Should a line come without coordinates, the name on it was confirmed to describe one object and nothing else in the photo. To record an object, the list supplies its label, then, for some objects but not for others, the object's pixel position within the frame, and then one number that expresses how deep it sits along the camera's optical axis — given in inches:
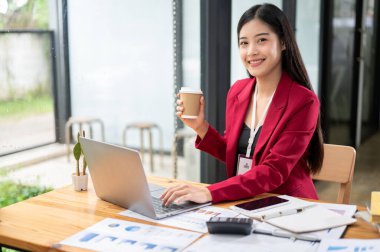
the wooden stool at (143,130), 129.2
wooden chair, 88.5
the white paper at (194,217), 62.2
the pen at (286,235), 57.8
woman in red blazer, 78.1
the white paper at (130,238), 56.4
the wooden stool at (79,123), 108.7
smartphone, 67.0
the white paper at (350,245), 54.3
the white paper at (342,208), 66.0
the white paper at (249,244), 55.2
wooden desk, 59.9
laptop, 63.3
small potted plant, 78.4
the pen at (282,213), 63.8
